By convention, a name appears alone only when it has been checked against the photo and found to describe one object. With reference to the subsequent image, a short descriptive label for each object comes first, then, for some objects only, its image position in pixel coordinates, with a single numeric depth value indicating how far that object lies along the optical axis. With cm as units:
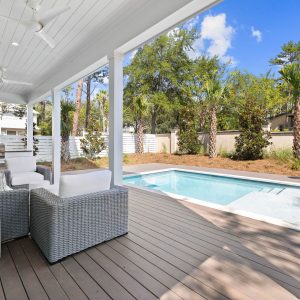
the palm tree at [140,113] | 1112
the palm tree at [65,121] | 872
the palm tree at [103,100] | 1571
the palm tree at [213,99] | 923
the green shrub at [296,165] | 677
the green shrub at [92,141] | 965
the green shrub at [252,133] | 821
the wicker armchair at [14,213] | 224
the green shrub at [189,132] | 1031
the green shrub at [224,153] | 955
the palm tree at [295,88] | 685
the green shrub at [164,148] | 1216
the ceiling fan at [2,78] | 518
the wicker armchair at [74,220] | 191
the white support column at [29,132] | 911
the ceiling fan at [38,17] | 255
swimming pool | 532
